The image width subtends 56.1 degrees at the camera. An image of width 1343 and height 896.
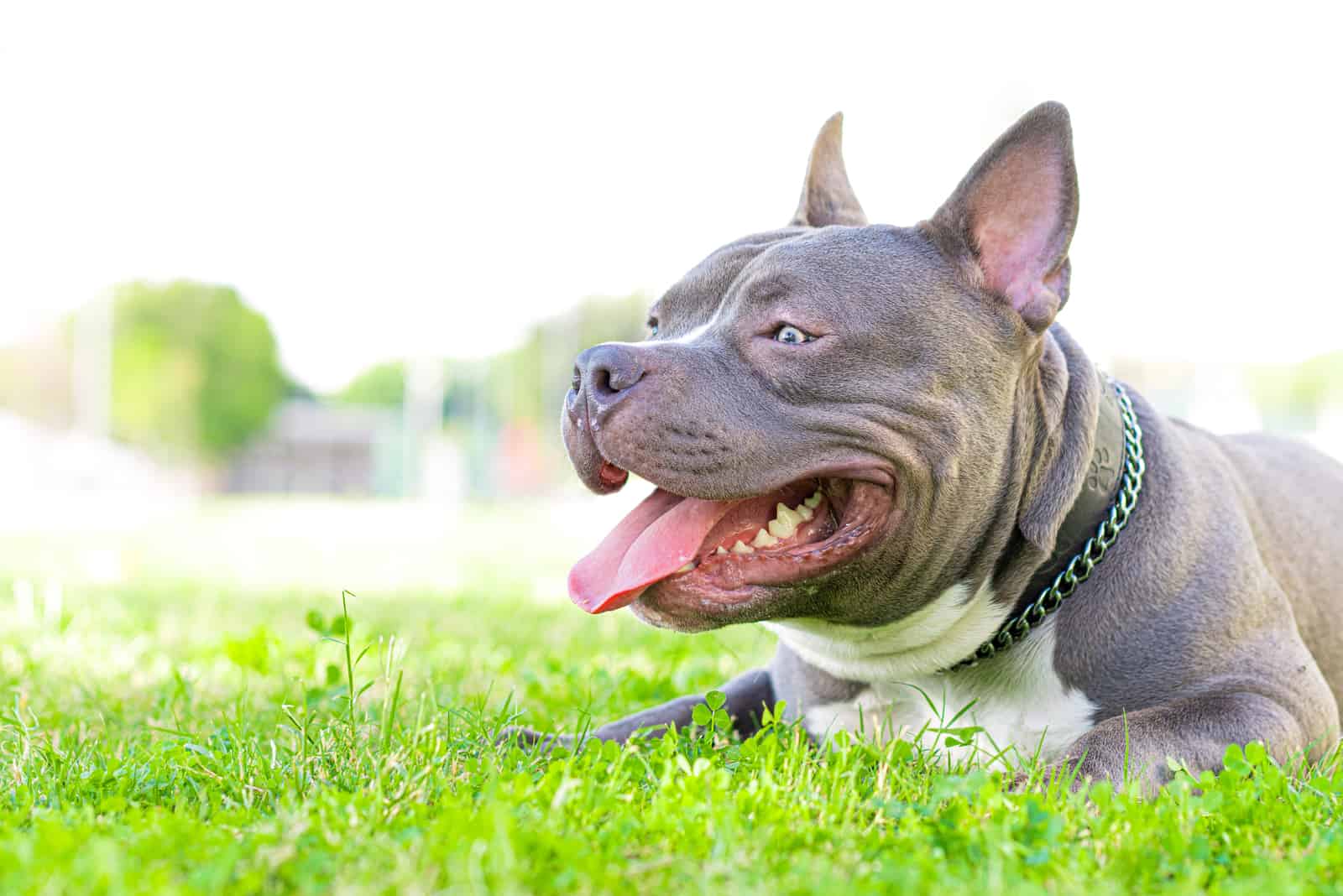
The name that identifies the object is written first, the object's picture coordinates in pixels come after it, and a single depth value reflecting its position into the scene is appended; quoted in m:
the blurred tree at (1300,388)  36.69
